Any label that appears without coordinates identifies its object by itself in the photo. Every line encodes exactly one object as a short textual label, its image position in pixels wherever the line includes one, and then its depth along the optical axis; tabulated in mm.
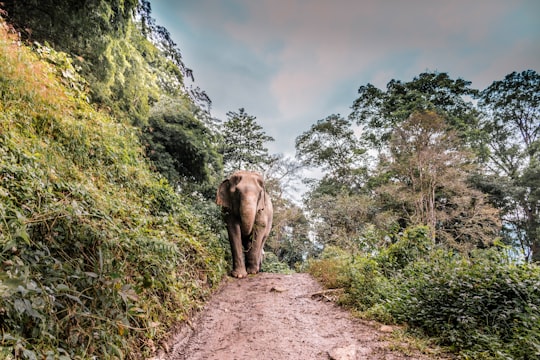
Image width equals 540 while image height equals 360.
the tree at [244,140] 17312
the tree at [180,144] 8391
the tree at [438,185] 13414
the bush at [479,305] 2254
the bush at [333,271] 4723
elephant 6236
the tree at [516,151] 15703
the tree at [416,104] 18527
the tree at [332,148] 21812
